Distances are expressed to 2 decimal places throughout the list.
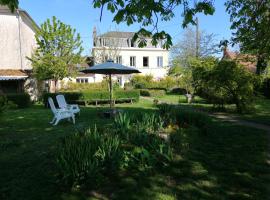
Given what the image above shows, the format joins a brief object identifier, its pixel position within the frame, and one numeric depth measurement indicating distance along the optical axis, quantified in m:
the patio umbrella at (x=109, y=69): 9.90
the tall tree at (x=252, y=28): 7.38
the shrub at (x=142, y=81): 28.82
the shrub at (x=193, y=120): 6.37
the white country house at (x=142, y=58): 35.04
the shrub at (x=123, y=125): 4.76
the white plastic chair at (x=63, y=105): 9.35
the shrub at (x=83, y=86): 24.57
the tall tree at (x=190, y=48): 28.57
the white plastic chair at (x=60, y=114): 8.22
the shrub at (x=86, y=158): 3.24
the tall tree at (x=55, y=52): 17.87
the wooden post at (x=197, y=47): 26.28
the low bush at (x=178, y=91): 24.38
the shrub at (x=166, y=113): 5.97
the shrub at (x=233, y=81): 10.73
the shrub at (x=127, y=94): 16.02
